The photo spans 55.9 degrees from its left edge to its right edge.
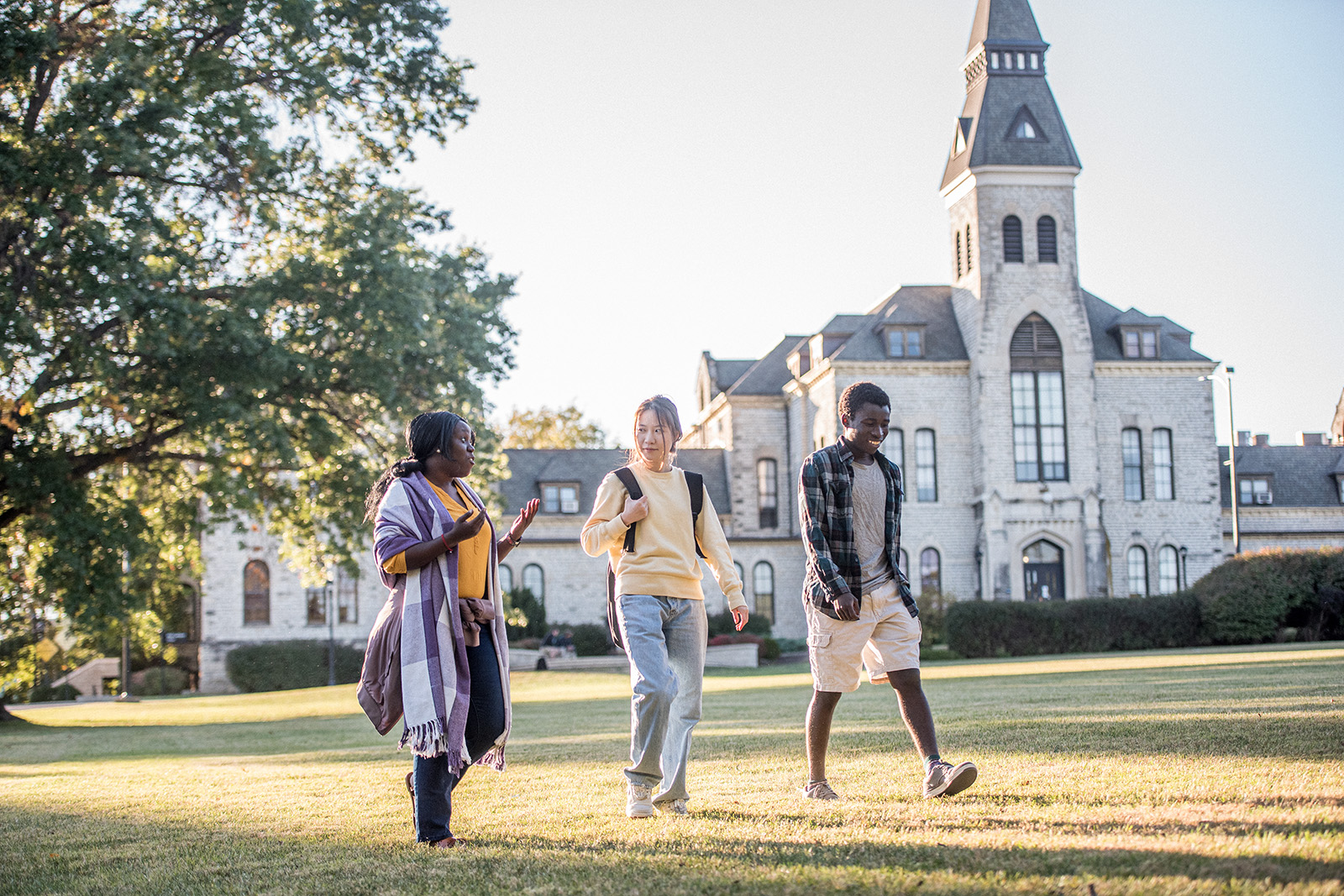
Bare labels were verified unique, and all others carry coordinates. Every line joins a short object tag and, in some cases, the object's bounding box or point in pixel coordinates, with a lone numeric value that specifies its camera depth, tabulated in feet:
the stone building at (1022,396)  140.26
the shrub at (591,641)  147.43
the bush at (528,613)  146.72
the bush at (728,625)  146.92
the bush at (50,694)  149.59
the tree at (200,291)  58.49
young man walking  20.68
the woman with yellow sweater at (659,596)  19.34
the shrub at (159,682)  146.00
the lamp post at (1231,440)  141.49
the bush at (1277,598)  103.86
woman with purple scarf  17.44
